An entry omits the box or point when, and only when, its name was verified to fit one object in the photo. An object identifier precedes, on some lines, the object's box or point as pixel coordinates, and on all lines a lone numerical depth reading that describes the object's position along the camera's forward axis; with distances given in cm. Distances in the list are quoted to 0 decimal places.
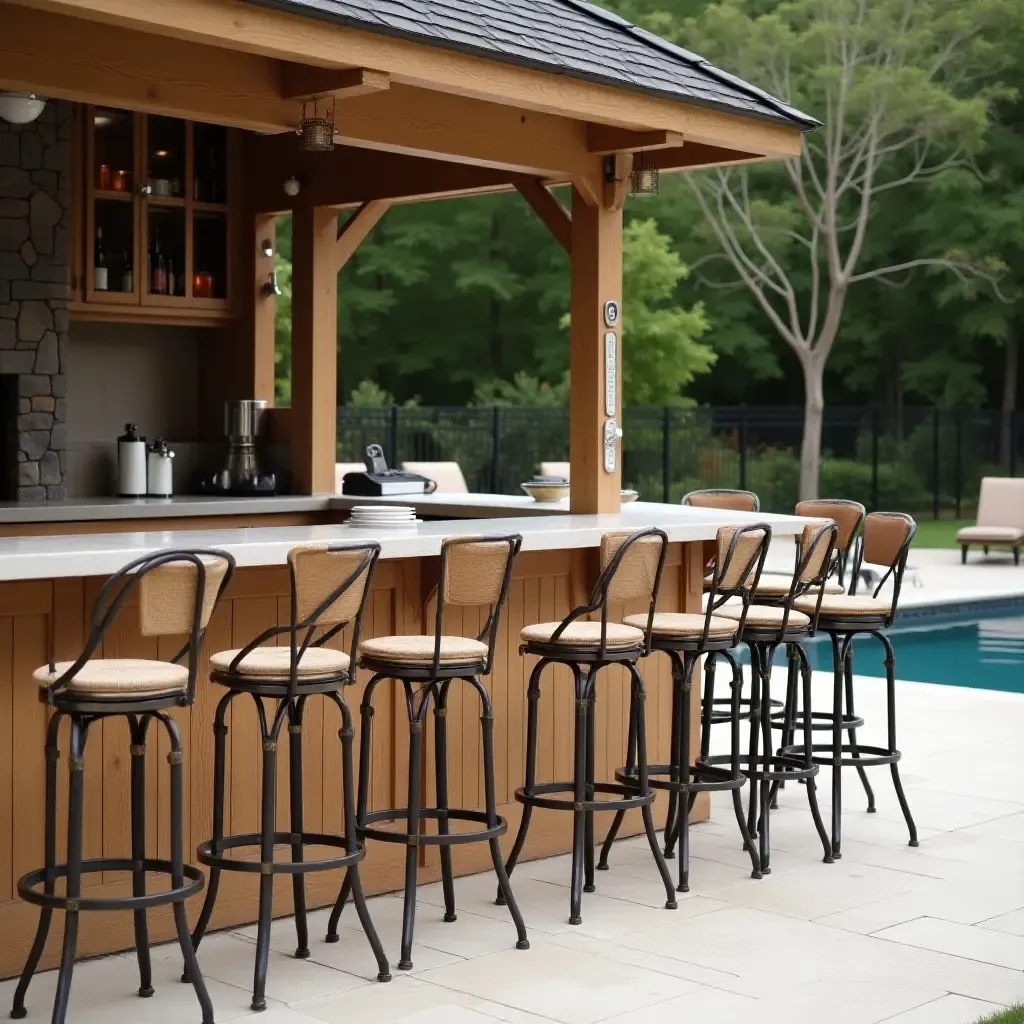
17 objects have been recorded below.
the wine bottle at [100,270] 876
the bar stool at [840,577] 672
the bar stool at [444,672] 493
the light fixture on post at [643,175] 702
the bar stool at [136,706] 411
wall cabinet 870
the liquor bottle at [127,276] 884
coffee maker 906
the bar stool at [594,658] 537
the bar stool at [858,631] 641
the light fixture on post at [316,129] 567
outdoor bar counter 471
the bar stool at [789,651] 605
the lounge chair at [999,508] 1802
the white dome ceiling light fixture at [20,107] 737
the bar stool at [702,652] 577
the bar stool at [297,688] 454
